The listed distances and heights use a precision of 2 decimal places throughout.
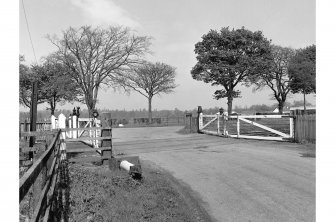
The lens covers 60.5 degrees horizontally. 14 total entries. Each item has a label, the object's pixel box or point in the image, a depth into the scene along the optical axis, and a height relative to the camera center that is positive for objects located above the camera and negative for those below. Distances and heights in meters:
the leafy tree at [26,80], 39.75 +4.31
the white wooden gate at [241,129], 14.14 -1.25
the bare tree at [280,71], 45.25 +6.21
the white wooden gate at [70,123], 14.97 -0.76
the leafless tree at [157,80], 44.44 +4.91
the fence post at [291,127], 13.64 -0.78
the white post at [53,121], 19.63 -0.68
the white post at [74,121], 17.09 -0.62
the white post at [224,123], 17.47 -0.78
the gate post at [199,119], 21.08 -0.64
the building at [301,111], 46.00 -0.07
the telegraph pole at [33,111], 9.03 +0.00
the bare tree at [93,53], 34.56 +7.07
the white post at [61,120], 17.69 -0.55
